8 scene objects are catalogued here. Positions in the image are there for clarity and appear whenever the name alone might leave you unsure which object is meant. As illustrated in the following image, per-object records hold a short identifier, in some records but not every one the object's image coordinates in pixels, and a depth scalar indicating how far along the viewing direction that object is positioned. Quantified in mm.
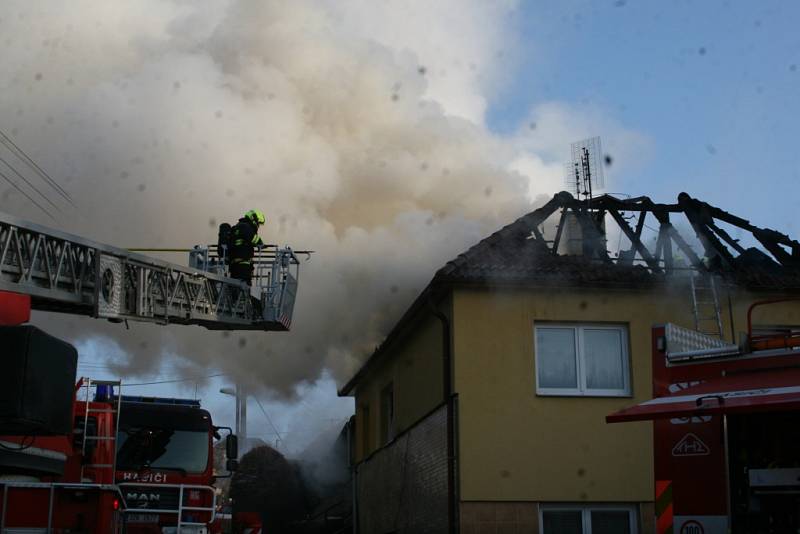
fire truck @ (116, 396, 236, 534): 12289
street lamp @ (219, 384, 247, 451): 30180
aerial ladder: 9117
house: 13242
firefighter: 13758
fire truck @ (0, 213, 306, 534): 5055
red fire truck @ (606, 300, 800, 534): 6418
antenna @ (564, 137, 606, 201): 19255
